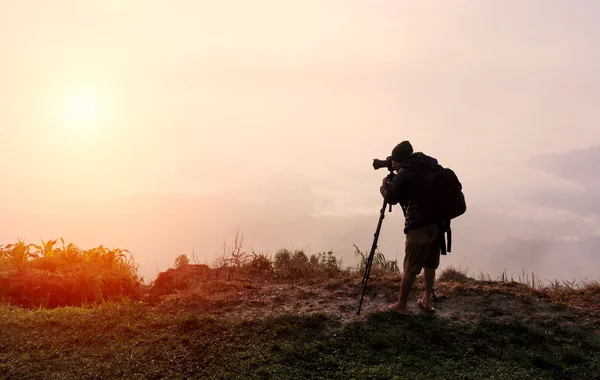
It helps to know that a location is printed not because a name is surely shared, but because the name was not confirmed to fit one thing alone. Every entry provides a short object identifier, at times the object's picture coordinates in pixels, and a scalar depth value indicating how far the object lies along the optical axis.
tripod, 8.03
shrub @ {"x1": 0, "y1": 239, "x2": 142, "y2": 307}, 9.51
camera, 8.16
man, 7.61
